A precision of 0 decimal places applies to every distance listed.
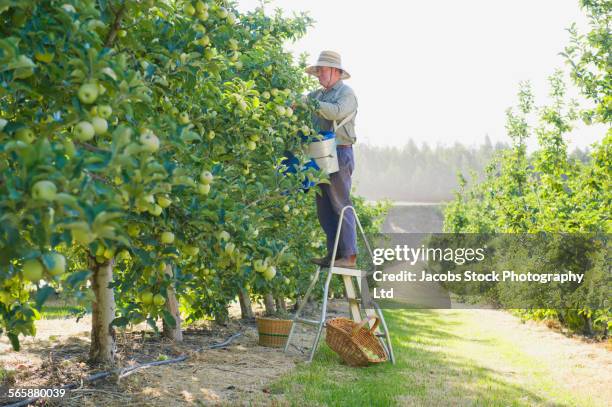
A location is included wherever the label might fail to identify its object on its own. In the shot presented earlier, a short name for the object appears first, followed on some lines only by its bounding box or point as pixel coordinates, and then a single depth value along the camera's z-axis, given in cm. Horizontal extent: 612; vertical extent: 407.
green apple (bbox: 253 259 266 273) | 292
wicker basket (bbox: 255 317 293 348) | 653
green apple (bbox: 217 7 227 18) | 338
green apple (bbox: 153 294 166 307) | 283
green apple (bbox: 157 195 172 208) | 248
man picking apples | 552
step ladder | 546
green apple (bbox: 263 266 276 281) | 294
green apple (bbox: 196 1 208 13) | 307
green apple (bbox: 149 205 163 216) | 247
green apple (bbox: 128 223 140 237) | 289
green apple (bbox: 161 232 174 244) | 280
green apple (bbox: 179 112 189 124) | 334
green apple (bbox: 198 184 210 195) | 285
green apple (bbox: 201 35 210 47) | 321
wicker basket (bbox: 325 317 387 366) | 536
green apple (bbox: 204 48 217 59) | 321
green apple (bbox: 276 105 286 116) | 459
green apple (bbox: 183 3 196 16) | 303
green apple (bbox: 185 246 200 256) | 290
